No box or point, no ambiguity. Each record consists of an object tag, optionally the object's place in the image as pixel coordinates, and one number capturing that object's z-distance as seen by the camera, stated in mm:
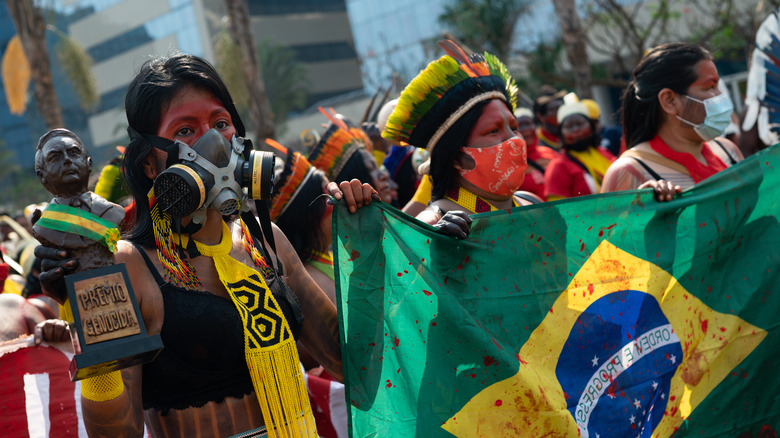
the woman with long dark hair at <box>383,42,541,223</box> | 3238
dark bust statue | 1854
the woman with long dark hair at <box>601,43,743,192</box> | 3936
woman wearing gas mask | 2291
